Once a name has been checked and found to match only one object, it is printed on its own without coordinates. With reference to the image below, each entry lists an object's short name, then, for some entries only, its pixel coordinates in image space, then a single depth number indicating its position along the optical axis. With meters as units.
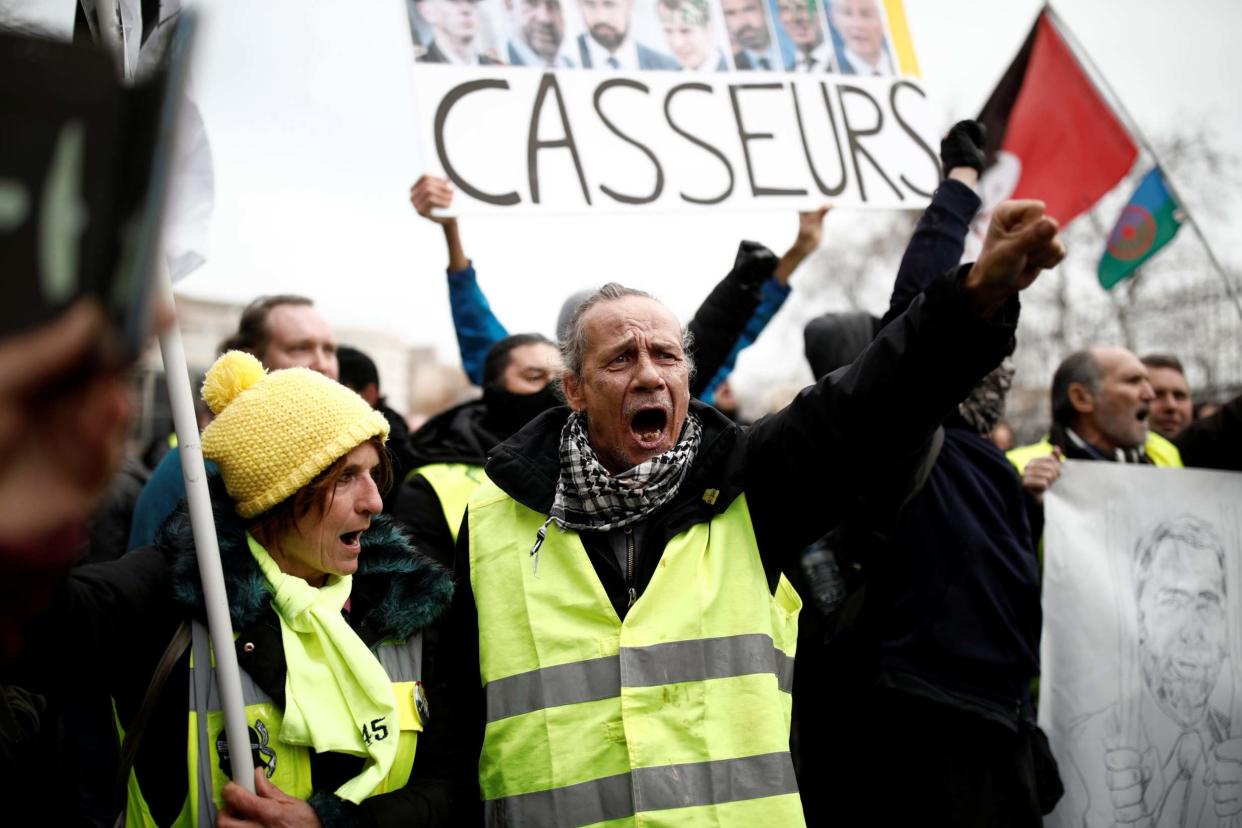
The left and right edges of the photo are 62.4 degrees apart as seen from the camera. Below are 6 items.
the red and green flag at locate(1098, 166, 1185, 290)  5.21
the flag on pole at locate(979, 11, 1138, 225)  4.95
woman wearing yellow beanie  1.94
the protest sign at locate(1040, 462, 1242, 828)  3.39
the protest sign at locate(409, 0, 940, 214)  3.68
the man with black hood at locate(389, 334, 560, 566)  3.10
